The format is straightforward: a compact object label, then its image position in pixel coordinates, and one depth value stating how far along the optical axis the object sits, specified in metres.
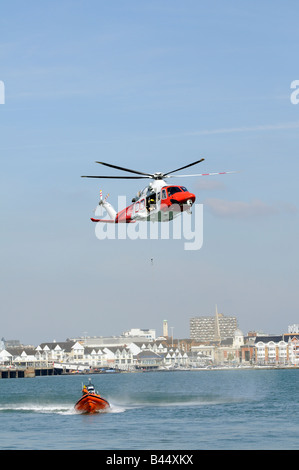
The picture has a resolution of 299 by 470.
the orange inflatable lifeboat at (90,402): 103.75
